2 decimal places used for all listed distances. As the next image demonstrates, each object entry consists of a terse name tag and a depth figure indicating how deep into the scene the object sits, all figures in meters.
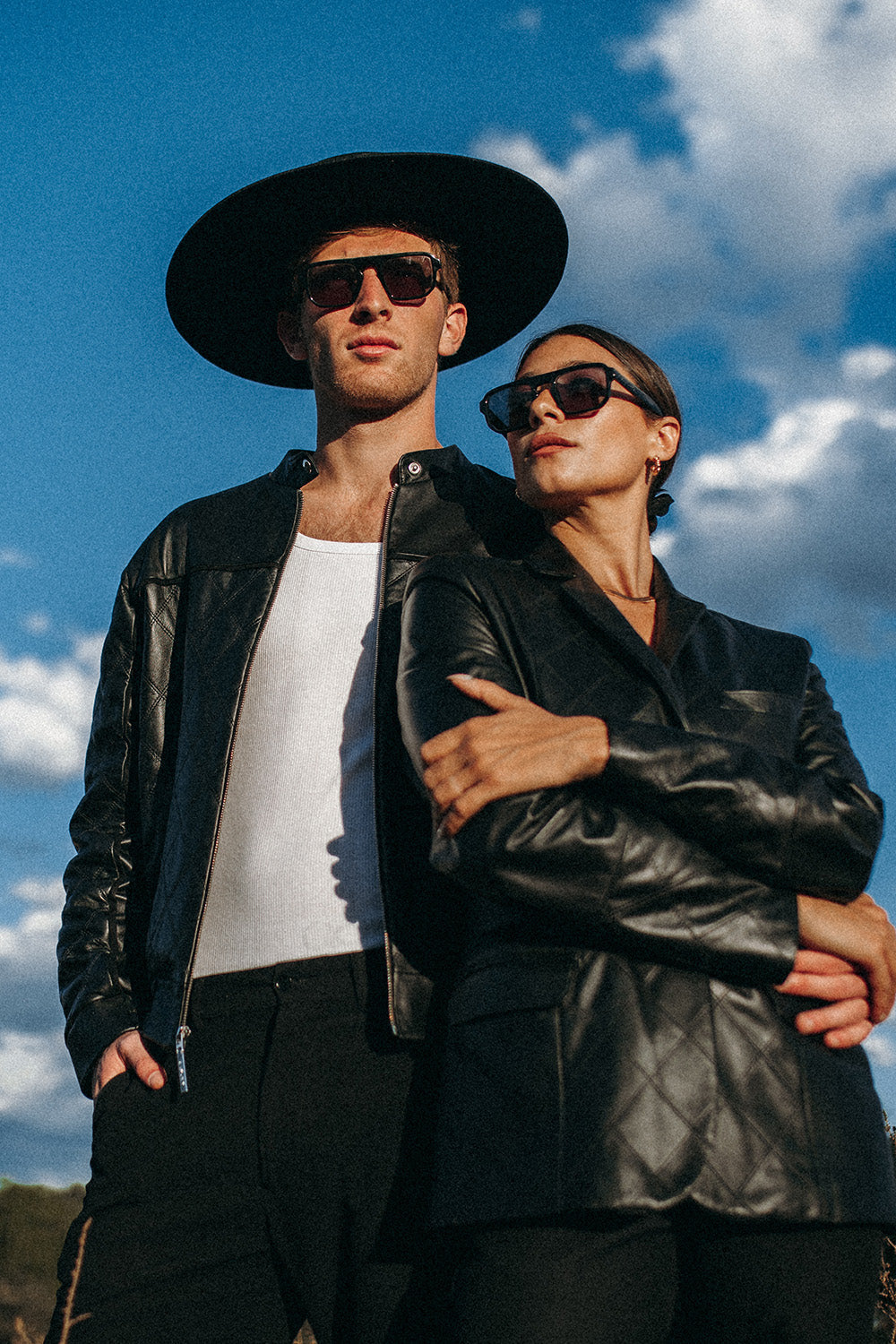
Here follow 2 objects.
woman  2.54
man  3.19
